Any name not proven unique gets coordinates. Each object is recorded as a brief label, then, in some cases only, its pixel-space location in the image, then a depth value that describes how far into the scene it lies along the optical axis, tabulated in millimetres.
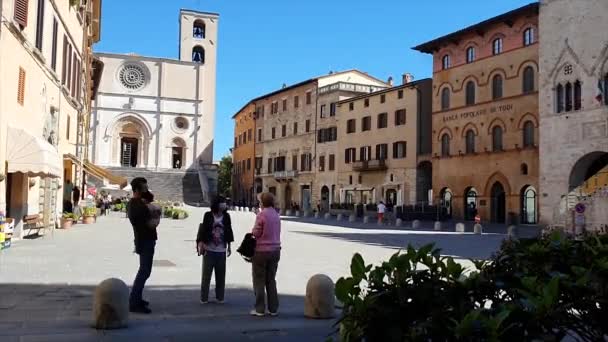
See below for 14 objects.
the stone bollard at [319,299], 8055
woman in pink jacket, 8109
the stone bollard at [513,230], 27131
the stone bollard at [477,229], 29566
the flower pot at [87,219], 28609
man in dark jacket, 8156
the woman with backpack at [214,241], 8758
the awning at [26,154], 15930
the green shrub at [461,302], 2743
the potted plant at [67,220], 24583
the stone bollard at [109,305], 7055
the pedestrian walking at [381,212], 38719
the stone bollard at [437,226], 33406
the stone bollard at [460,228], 31625
